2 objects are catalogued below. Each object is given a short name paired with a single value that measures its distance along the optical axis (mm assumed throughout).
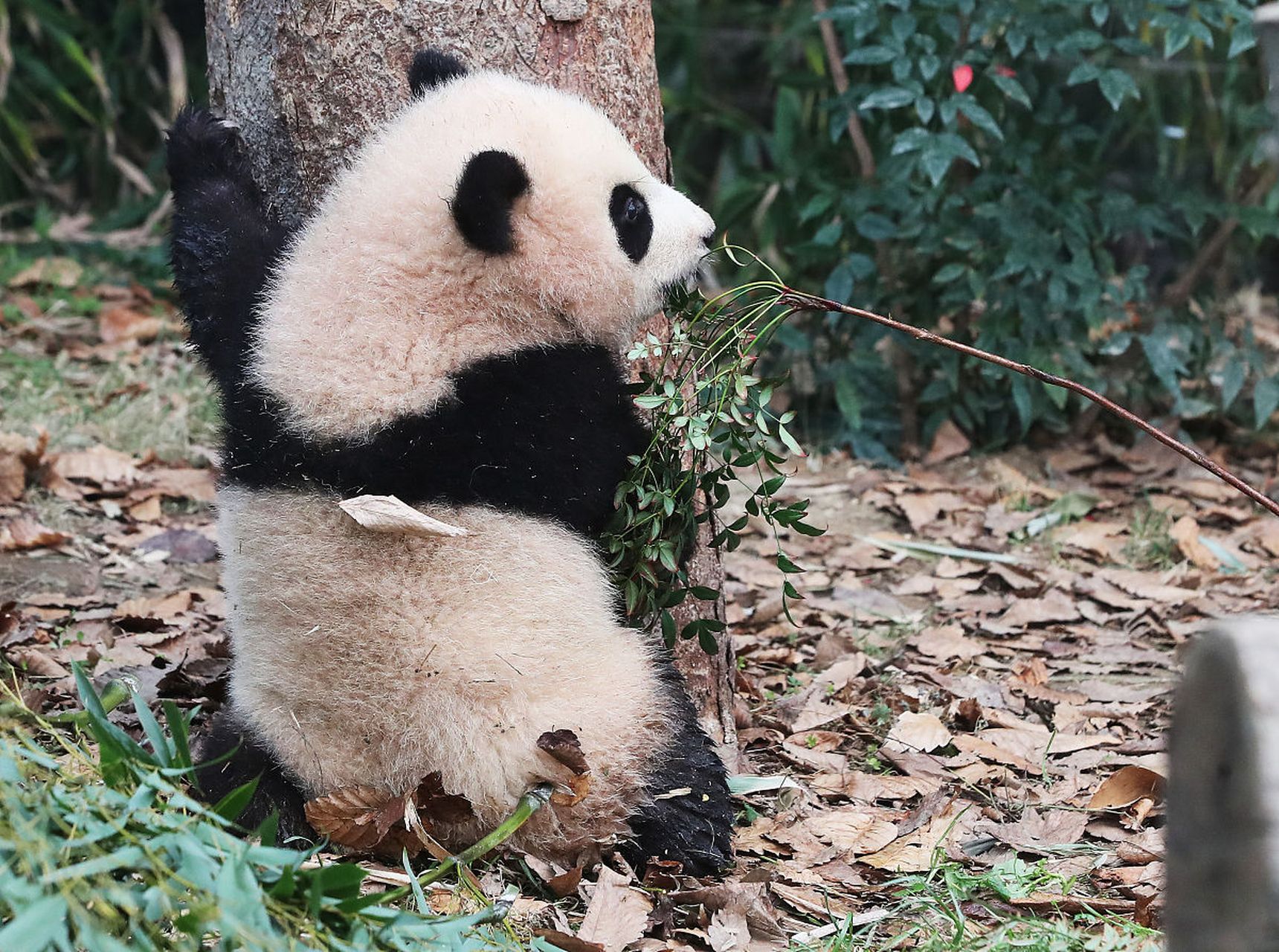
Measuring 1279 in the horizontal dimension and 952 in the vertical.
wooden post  2291
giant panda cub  4418
